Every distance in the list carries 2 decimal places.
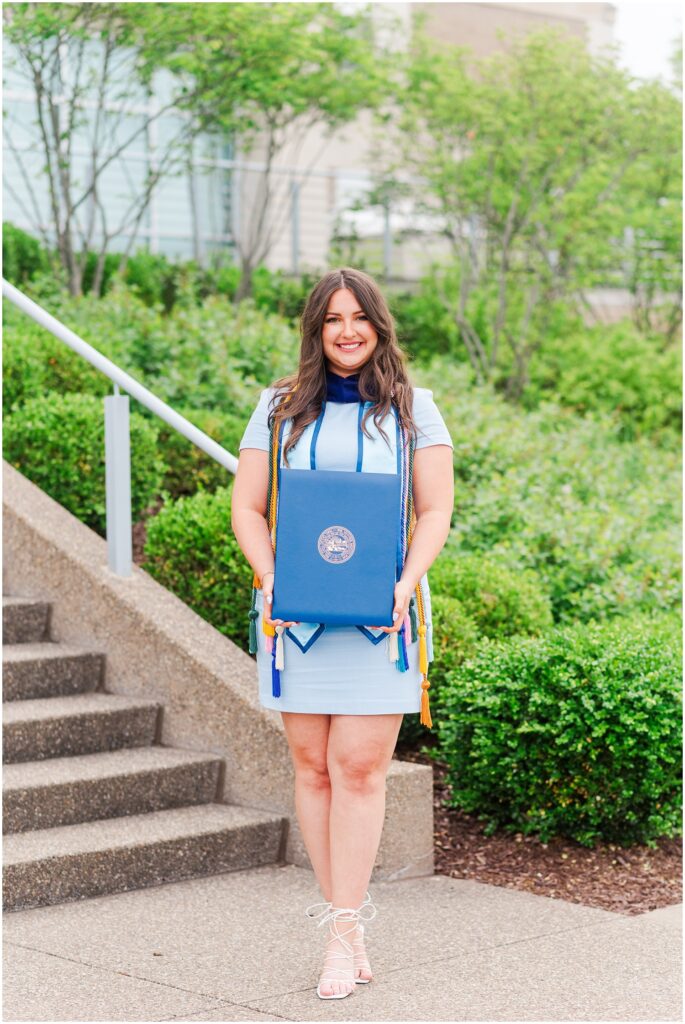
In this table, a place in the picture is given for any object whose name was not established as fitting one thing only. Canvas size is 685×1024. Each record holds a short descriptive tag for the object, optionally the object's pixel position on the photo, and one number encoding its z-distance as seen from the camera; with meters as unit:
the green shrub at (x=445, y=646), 5.26
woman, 3.52
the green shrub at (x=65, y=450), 6.29
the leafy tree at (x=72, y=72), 9.28
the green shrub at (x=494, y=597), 5.62
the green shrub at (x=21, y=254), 11.30
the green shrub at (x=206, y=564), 5.52
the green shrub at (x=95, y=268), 11.42
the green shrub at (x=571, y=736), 4.65
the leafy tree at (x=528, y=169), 11.45
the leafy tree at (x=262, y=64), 9.82
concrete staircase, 4.28
